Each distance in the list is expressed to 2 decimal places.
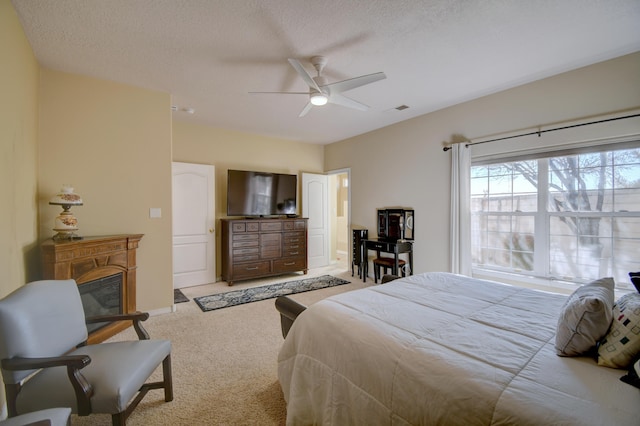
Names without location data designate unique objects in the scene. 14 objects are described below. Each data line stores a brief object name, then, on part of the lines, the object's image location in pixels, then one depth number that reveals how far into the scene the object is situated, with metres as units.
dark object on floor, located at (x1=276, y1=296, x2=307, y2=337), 1.89
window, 2.71
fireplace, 2.43
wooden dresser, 4.77
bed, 0.92
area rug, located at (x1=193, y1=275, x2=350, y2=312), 3.84
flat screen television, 5.01
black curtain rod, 2.61
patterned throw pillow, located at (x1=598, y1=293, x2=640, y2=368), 1.05
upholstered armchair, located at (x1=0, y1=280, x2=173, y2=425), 1.31
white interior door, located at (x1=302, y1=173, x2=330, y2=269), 6.10
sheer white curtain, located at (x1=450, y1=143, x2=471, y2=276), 3.72
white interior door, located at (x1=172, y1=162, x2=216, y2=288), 4.59
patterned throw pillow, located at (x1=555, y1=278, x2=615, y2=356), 1.15
